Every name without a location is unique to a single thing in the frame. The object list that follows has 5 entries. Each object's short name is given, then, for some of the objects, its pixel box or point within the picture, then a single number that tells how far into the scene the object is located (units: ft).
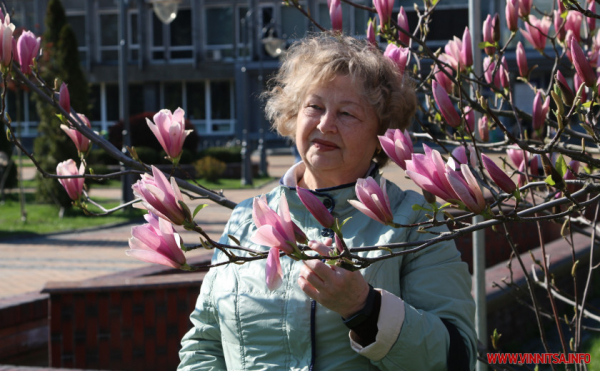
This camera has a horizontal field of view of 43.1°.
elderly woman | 6.50
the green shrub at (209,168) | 68.04
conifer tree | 47.42
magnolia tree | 4.83
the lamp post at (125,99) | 45.24
